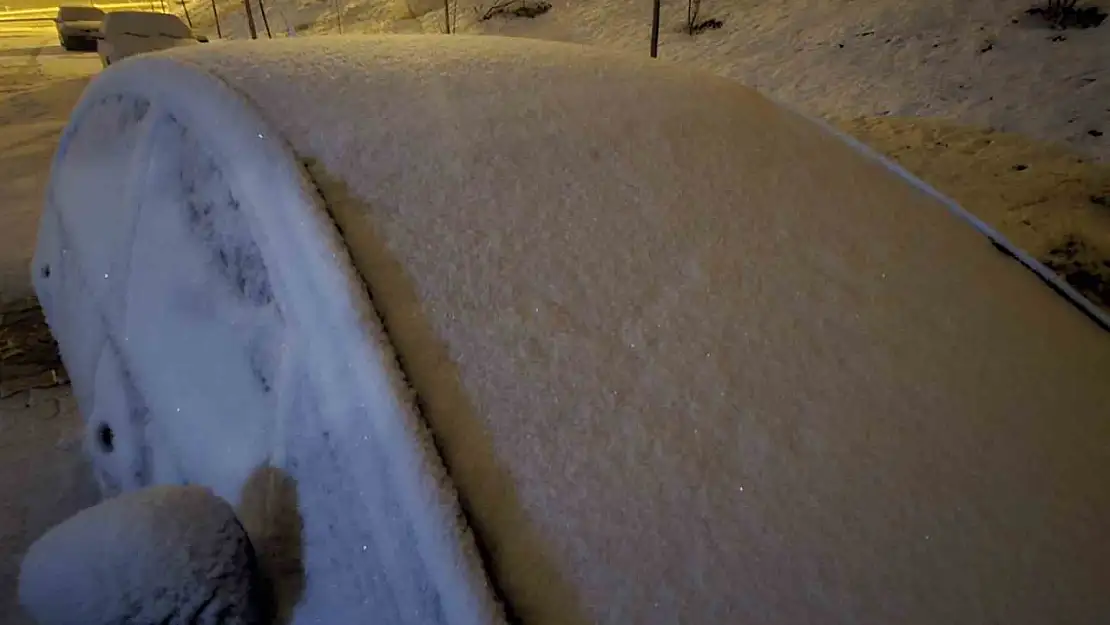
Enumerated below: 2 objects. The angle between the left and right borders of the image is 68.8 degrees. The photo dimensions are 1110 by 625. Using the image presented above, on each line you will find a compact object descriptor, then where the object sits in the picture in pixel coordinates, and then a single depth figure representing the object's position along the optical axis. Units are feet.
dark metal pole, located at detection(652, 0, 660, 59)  10.68
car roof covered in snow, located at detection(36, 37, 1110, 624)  2.48
